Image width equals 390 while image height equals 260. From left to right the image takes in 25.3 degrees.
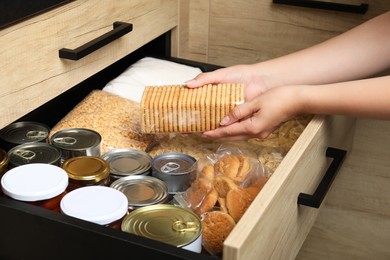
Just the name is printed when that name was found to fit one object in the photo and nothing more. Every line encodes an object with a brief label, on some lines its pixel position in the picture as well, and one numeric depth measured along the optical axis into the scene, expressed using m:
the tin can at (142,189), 1.03
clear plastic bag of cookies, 0.99
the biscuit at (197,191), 1.04
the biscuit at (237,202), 1.01
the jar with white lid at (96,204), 0.95
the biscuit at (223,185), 1.04
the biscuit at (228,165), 1.07
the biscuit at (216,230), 0.99
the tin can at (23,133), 1.12
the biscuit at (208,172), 1.07
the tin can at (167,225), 0.95
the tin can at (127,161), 1.09
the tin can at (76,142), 1.10
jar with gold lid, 1.03
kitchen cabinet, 0.90
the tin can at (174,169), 1.09
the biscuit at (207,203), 1.03
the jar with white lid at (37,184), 0.96
